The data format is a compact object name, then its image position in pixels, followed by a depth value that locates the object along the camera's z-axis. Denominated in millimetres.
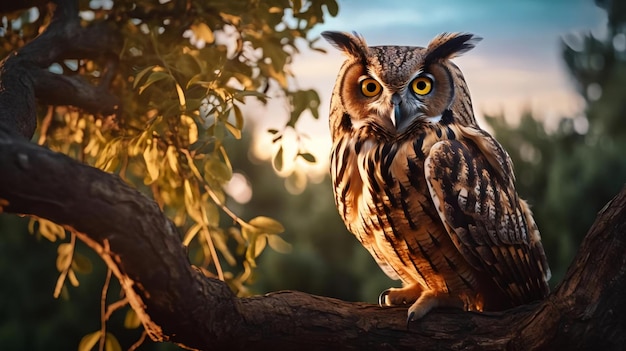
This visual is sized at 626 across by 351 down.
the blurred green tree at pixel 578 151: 6297
